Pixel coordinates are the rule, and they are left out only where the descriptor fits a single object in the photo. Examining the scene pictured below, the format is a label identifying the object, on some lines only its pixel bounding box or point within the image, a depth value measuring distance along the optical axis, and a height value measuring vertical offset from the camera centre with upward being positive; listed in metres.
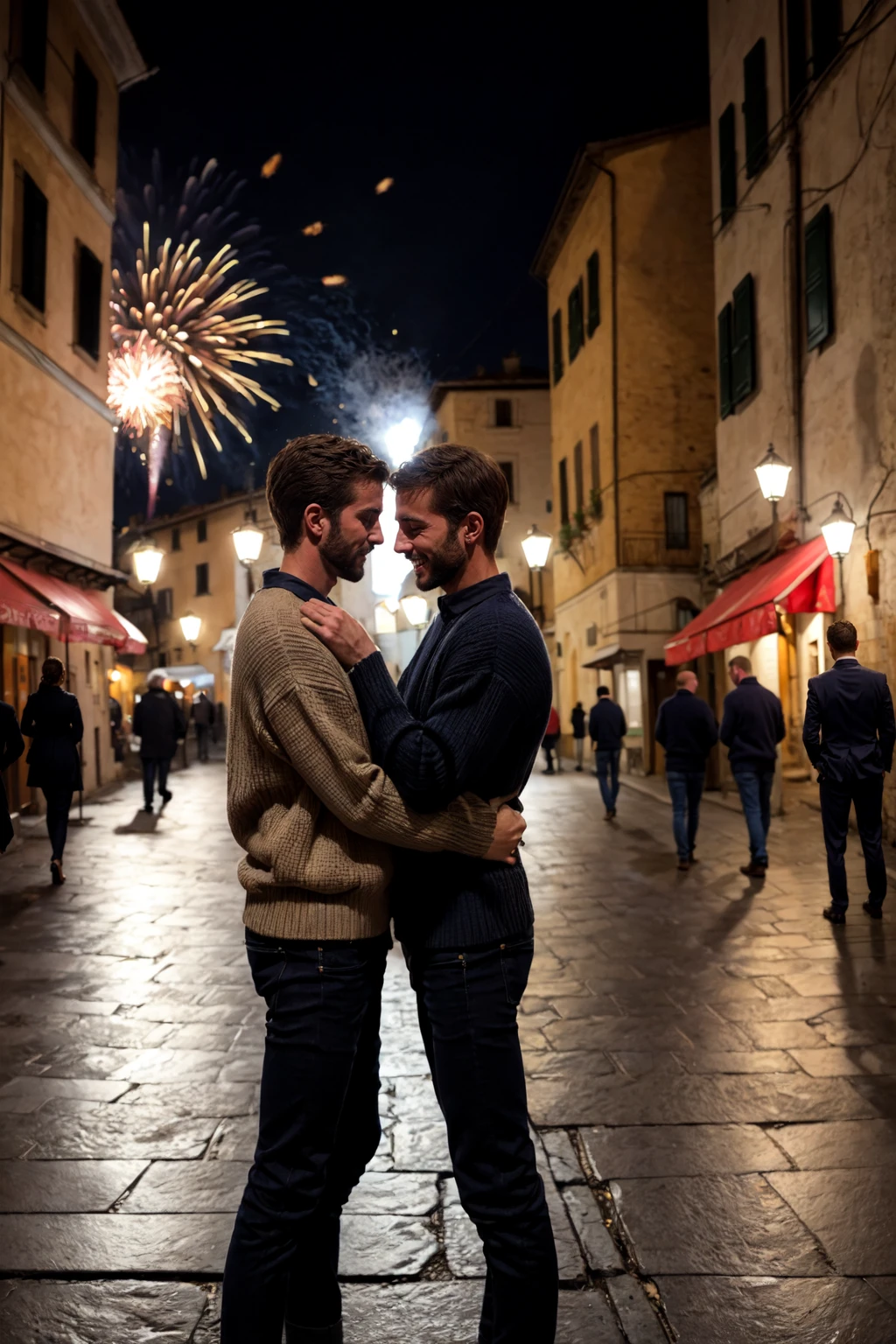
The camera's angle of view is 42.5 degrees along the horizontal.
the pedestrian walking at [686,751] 10.69 -0.19
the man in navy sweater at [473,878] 2.25 -0.30
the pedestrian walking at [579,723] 27.94 +0.23
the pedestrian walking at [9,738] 7.68 +0.03
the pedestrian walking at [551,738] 24.92 -0.13
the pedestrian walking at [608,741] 15.16 -0.12
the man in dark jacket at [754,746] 9.97 -0.15
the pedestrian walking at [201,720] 30.36 +0.50
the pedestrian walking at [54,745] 10.08 -0.04
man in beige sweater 2.22 -0.22
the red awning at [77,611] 14.84 +1.84
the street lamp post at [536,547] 18.98 +3.08
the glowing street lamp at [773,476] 14.15 +3.12
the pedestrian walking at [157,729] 15.61 +0.15
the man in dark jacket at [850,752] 7.81 -0.17
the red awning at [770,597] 13.52 +1.61
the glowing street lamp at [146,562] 18.55 +2.88
